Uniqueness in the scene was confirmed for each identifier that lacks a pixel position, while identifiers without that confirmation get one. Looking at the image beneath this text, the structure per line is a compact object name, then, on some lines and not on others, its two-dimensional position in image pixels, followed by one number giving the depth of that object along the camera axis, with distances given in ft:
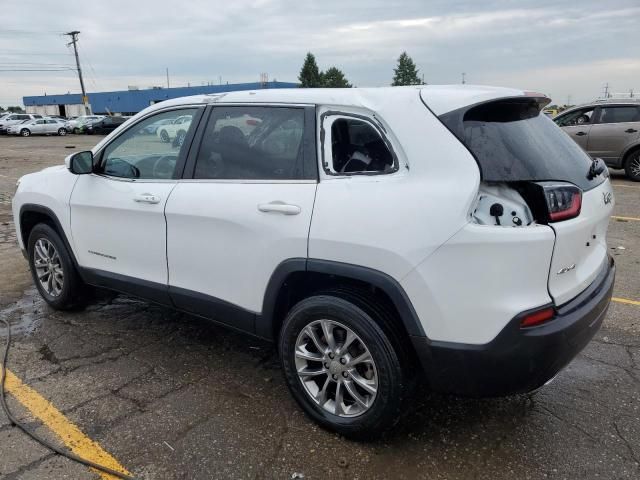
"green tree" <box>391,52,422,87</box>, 321.11
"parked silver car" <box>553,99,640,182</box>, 37.24
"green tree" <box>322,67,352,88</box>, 269.56
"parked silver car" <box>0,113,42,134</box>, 129.29
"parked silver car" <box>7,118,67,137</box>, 126.44
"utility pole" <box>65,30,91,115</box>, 187.48
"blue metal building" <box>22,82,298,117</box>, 203.98
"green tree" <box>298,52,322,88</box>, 277.29
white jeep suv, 7.36
